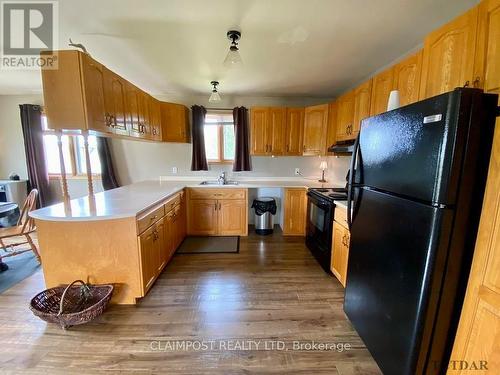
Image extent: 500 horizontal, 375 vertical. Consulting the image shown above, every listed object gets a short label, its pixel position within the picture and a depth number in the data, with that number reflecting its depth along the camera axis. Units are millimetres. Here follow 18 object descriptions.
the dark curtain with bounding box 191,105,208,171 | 3685
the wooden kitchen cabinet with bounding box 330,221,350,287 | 2137
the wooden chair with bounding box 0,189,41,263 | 2596
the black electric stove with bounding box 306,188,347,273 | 2463
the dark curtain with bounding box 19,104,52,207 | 3760
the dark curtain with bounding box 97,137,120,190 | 3750
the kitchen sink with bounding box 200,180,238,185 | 3809
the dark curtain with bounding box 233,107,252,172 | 3715
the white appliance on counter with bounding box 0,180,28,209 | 3678
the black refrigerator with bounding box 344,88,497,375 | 940
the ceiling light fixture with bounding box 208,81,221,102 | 2877
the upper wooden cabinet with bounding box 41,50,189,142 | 1690
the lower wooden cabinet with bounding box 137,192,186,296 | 1994
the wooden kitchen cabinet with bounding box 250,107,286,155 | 3639
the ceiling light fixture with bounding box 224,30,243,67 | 1837
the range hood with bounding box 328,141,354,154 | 2423
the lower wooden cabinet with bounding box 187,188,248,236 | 3520
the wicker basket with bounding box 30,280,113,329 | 1648
